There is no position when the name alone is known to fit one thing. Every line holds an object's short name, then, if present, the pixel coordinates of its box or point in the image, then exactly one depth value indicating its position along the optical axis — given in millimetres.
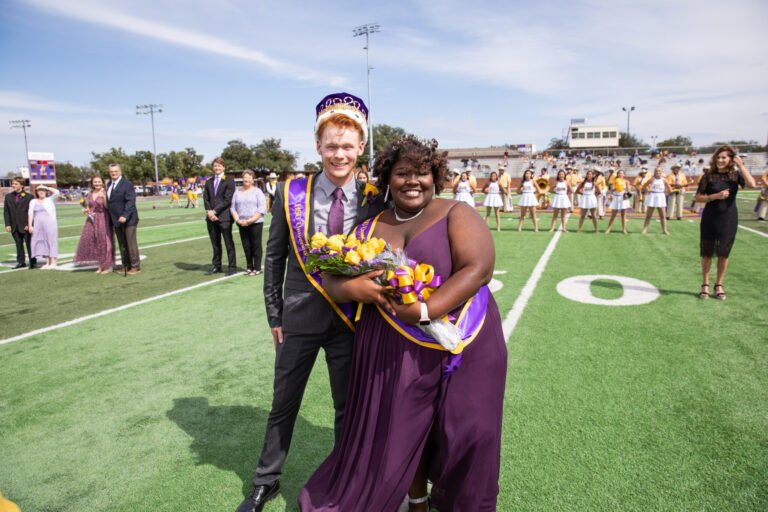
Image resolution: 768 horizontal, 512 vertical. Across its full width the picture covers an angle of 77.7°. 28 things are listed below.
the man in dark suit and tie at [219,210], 9172
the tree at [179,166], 74488
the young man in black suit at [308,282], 2375
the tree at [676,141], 79250
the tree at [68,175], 90375
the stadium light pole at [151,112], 62375
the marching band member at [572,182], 16825
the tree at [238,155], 85162
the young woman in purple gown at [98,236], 9648
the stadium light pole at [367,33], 40406
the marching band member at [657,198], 12805
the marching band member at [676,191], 14891
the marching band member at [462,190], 13352
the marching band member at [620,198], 13422
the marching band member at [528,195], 13945
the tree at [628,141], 83150
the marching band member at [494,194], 14211
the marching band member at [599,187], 15815
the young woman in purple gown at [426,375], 2045
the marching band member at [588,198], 13547
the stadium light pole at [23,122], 74750
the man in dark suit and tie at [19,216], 10266
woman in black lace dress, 5938
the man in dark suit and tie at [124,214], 9250
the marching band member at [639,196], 14563
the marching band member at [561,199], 13586
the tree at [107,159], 69950
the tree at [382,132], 93862
